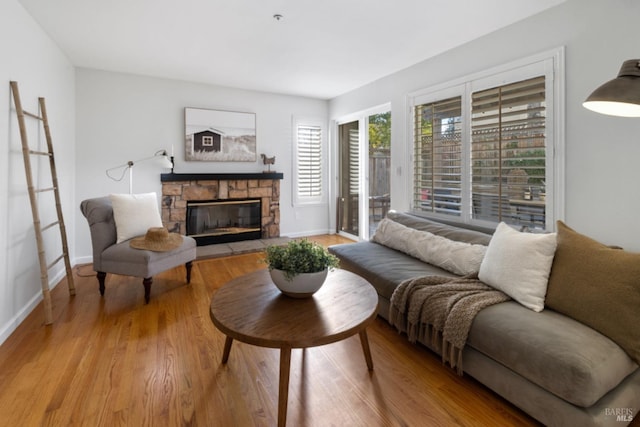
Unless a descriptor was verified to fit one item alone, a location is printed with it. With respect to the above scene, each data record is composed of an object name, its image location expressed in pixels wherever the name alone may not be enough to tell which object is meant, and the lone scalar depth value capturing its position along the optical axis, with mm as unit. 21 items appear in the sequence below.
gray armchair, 2904
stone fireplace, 4685
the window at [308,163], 5676
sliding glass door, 4797
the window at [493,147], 2664
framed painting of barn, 4777
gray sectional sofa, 1370
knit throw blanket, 1848
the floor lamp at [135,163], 4316
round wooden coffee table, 1446
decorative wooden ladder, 2465
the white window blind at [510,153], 2729
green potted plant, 1771
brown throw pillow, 1535
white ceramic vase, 1771
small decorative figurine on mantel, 5277
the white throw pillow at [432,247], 2438
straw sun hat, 3018
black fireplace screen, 4926
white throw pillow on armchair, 3184
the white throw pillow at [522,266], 1882
